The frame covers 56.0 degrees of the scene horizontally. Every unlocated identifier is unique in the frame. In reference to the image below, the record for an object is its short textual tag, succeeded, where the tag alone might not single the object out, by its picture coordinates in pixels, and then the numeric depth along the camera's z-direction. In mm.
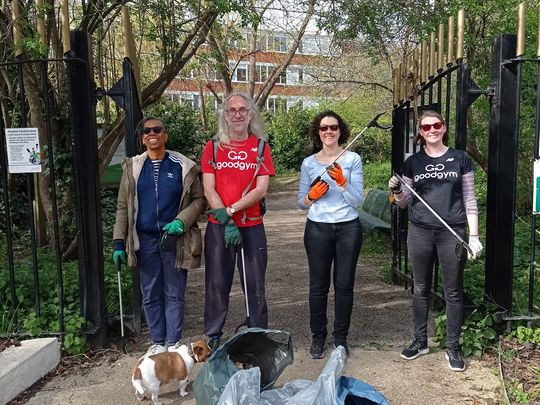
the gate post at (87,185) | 3812
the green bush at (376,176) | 19234
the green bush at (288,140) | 26312
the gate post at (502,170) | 3777
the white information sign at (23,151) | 3740
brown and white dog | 3105
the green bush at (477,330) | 3809
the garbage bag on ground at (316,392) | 2484
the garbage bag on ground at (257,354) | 2889
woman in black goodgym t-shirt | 3506
